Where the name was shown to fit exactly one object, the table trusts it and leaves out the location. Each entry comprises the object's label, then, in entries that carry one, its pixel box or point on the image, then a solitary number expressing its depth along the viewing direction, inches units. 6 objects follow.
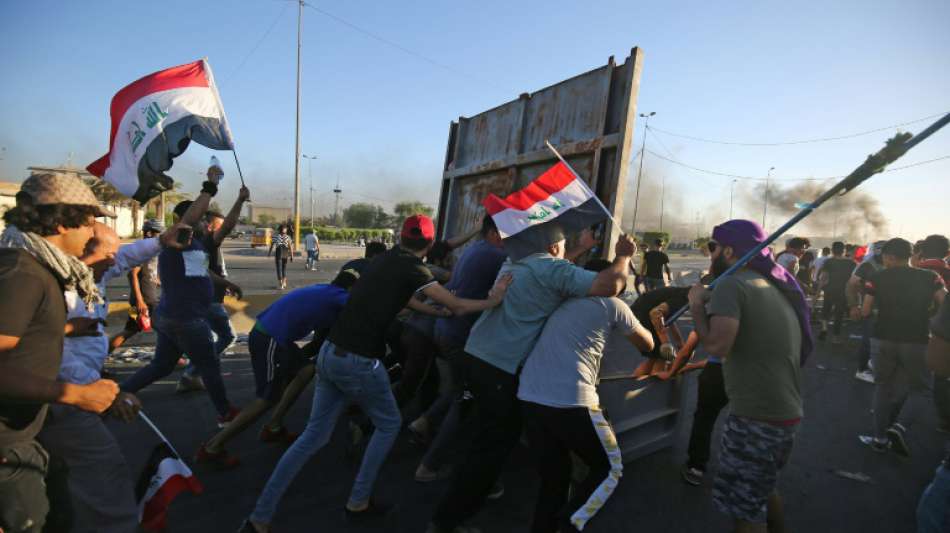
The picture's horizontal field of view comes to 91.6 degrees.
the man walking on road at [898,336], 157.0
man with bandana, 86.7
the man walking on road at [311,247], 701.7
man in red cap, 103.0
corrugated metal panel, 125.6
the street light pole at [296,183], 922.1
